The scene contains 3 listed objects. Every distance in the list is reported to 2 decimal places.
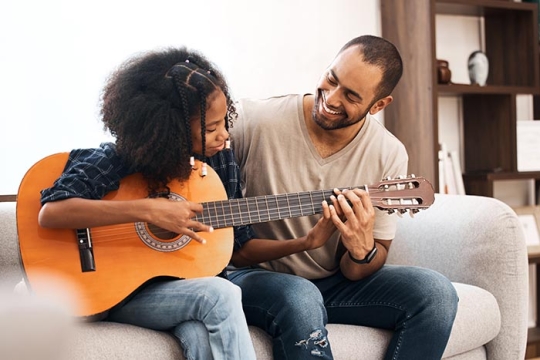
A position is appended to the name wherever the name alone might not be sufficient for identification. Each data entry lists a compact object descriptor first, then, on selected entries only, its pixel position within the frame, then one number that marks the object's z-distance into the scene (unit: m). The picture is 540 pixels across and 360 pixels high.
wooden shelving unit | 2.74
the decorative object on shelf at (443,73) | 2.80
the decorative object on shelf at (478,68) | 2.98
